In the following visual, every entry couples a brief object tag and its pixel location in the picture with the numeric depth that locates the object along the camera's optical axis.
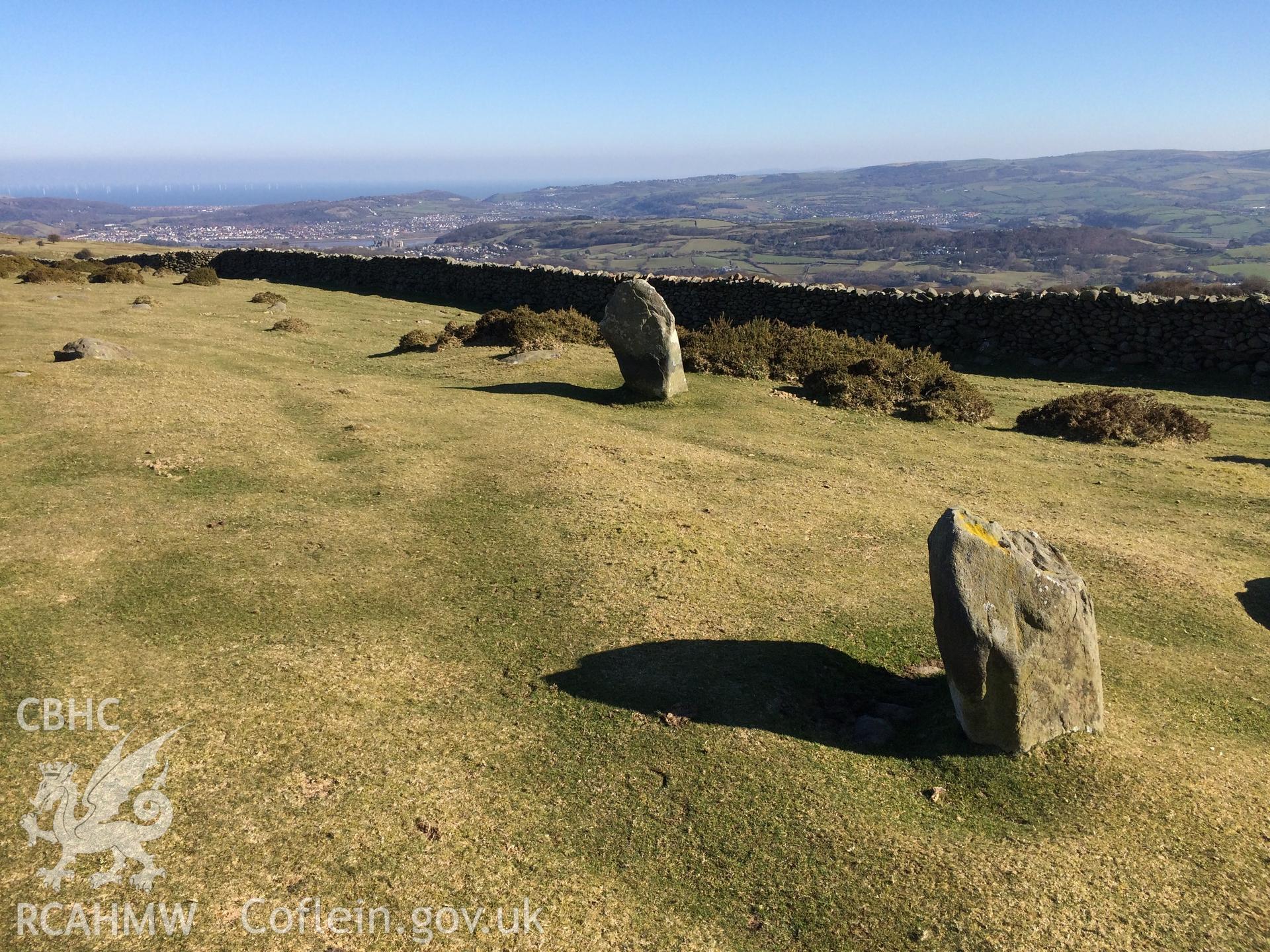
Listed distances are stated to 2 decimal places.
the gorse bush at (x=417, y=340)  24.66
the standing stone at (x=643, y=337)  18.50
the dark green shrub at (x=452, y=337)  24.86
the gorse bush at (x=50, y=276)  32.69
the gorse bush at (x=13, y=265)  34.34
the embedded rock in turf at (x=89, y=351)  18.22
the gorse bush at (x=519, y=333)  24.36
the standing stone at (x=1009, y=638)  6.87
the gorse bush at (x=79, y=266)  35.81
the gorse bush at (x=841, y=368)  19.94
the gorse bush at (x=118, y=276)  34.97
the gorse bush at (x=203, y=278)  37.59
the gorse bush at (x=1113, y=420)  17.94
